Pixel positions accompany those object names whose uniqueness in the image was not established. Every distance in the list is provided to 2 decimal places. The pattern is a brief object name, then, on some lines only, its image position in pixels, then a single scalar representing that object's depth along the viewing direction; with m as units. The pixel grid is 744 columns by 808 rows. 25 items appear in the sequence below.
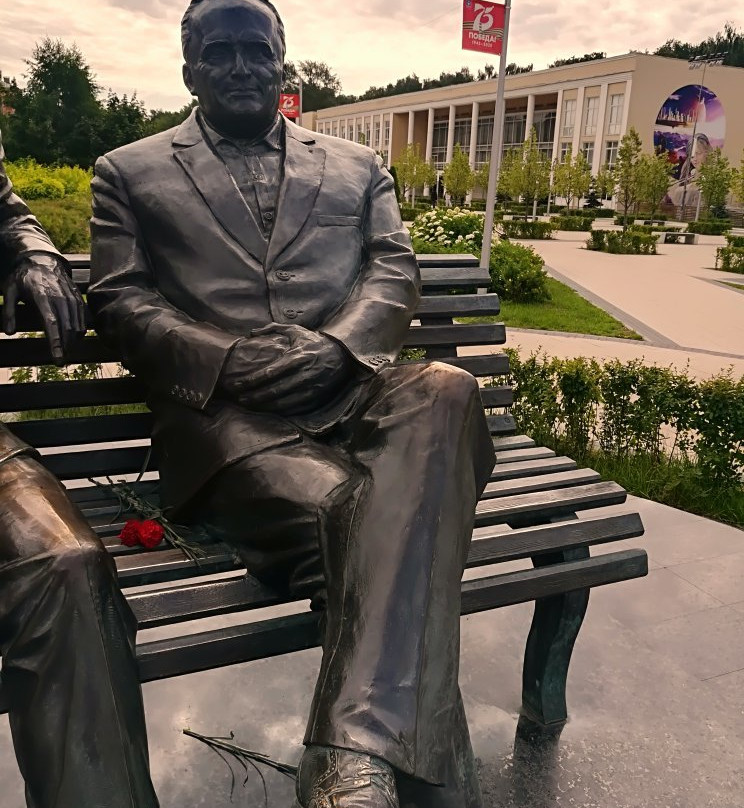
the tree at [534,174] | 36.25
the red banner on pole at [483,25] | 11.45
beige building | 44.38
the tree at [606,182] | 35.28
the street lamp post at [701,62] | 39.88
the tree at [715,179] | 37.38
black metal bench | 2.05
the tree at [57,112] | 32.62
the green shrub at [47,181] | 18.48
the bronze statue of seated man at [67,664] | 1.57
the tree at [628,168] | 32.25
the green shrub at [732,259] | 19.31
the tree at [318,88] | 84.38
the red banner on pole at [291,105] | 15.61
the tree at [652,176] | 31.75
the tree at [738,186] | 27.73
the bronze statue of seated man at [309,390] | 1.66
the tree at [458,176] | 40.78
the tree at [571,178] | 36.66
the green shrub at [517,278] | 12.33
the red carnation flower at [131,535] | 2.37
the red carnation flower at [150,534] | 2.36
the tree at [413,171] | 47.59
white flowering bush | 12.22
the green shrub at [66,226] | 13.78
